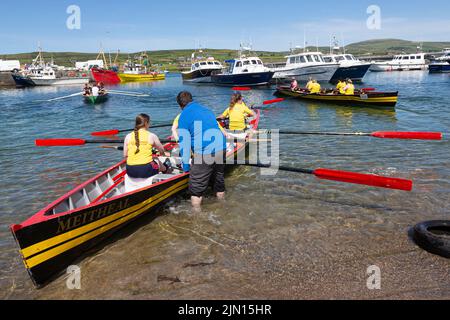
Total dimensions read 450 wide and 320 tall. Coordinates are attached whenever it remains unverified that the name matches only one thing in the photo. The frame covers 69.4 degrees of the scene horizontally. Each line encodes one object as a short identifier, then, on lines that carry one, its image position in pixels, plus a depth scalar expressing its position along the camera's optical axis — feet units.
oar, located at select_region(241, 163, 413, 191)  18.69
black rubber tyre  17.53
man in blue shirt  21.25
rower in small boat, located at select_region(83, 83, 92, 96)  99.24
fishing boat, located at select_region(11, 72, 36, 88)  203.71
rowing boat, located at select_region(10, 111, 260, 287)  15.14
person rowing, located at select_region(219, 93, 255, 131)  36.47
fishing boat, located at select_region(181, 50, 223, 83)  176.96
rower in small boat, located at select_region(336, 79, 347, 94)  73.87
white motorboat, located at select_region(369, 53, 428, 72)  227.20
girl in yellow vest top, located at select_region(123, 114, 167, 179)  21.72
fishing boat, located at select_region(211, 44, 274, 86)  135.54
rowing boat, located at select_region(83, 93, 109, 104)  99.19
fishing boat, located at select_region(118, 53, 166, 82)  225.07
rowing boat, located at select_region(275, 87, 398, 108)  66.49
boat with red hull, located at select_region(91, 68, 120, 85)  199.52
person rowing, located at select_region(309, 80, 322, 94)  81.25
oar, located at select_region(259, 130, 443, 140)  25.25
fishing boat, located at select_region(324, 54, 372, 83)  135.95
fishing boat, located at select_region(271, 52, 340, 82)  129.49
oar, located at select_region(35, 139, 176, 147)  28.89
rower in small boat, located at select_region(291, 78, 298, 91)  90.27
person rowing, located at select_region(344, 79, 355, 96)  71.15
